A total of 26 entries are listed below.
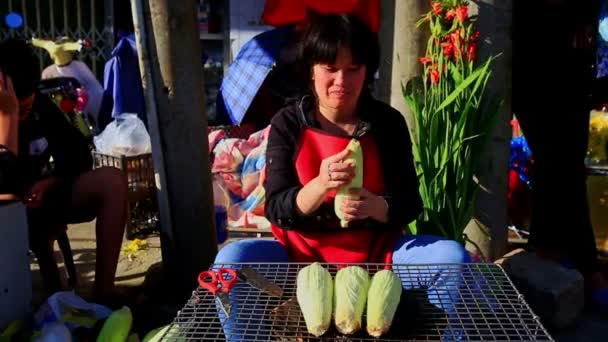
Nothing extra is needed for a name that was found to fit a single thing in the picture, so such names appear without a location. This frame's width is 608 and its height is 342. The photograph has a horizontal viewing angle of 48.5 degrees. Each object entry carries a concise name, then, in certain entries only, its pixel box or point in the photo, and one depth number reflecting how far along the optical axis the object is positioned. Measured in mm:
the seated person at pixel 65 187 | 3102
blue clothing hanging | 6559
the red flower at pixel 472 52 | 2912
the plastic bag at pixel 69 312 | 2596
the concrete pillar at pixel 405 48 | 3191
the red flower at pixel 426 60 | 2977
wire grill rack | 1650
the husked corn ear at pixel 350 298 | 1623
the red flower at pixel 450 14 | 2943
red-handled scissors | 1781
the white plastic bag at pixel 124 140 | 4418
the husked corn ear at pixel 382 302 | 1621
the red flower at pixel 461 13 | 2908
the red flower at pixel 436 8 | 2943
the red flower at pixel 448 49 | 2918
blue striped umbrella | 5637
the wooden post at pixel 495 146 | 3094
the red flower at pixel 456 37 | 2922
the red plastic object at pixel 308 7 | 5047
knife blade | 1817
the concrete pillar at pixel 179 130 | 3107
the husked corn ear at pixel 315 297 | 1620
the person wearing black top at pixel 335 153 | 2148
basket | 4336
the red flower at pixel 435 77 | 2893
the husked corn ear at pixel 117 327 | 2377
